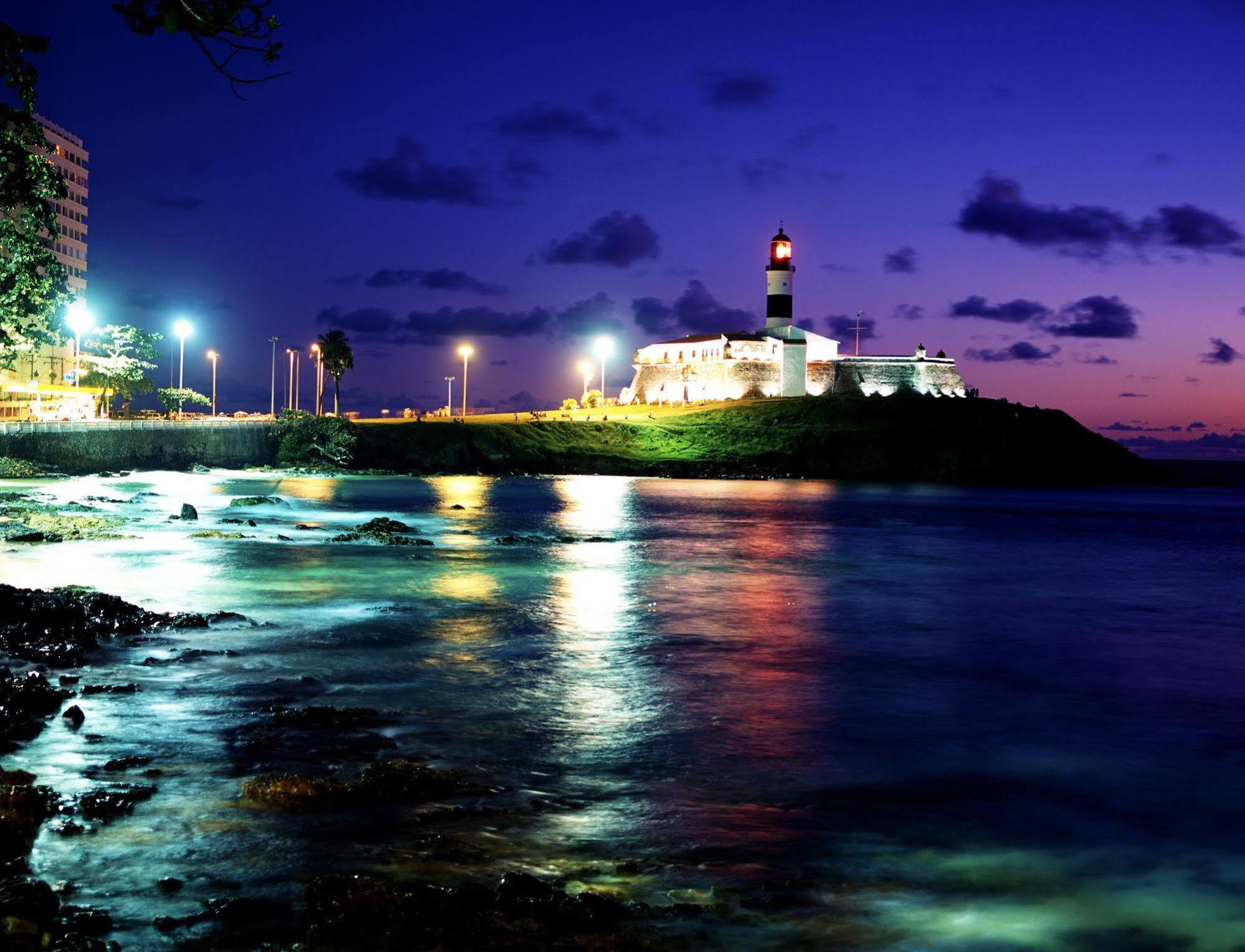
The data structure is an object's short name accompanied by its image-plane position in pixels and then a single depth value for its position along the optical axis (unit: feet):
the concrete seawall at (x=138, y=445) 211.00
